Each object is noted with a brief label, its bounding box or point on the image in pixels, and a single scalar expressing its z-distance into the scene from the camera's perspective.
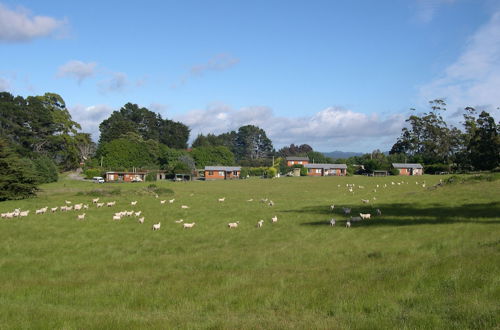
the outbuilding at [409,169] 115.32
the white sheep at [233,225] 26.23
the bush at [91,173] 105.69
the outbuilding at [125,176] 104.72
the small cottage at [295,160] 154.59
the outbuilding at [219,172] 118.69
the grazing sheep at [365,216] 27.58
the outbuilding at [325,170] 126.69
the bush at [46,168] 84.22
